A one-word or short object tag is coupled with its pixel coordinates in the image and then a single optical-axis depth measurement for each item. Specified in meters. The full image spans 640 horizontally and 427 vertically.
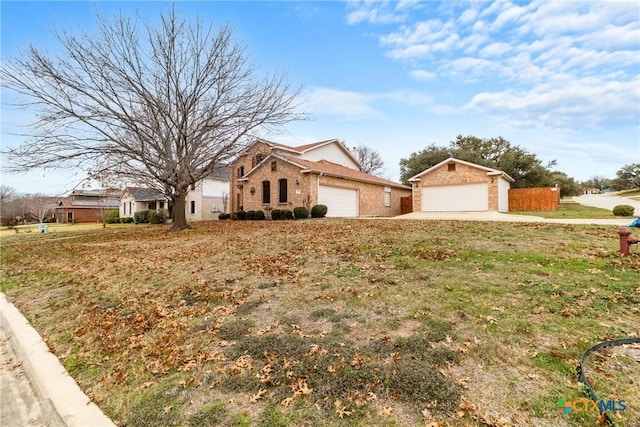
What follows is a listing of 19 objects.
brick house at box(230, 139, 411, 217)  20.38
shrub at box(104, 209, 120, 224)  38.91
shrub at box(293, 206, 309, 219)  19.12
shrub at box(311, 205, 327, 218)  19.27
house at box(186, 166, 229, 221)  29.59
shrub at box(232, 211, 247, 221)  22.83
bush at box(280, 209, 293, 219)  19.80
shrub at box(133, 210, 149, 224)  33.58
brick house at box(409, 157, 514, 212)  21.22
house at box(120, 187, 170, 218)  36.09
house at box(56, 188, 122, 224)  47.06
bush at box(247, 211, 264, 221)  21.80
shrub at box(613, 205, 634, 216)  16.33
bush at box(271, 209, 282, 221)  20.15
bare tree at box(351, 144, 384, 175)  46.75
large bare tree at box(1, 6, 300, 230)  12.42
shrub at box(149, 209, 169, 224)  30.81
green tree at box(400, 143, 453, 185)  34.12
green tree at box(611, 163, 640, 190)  49.50
